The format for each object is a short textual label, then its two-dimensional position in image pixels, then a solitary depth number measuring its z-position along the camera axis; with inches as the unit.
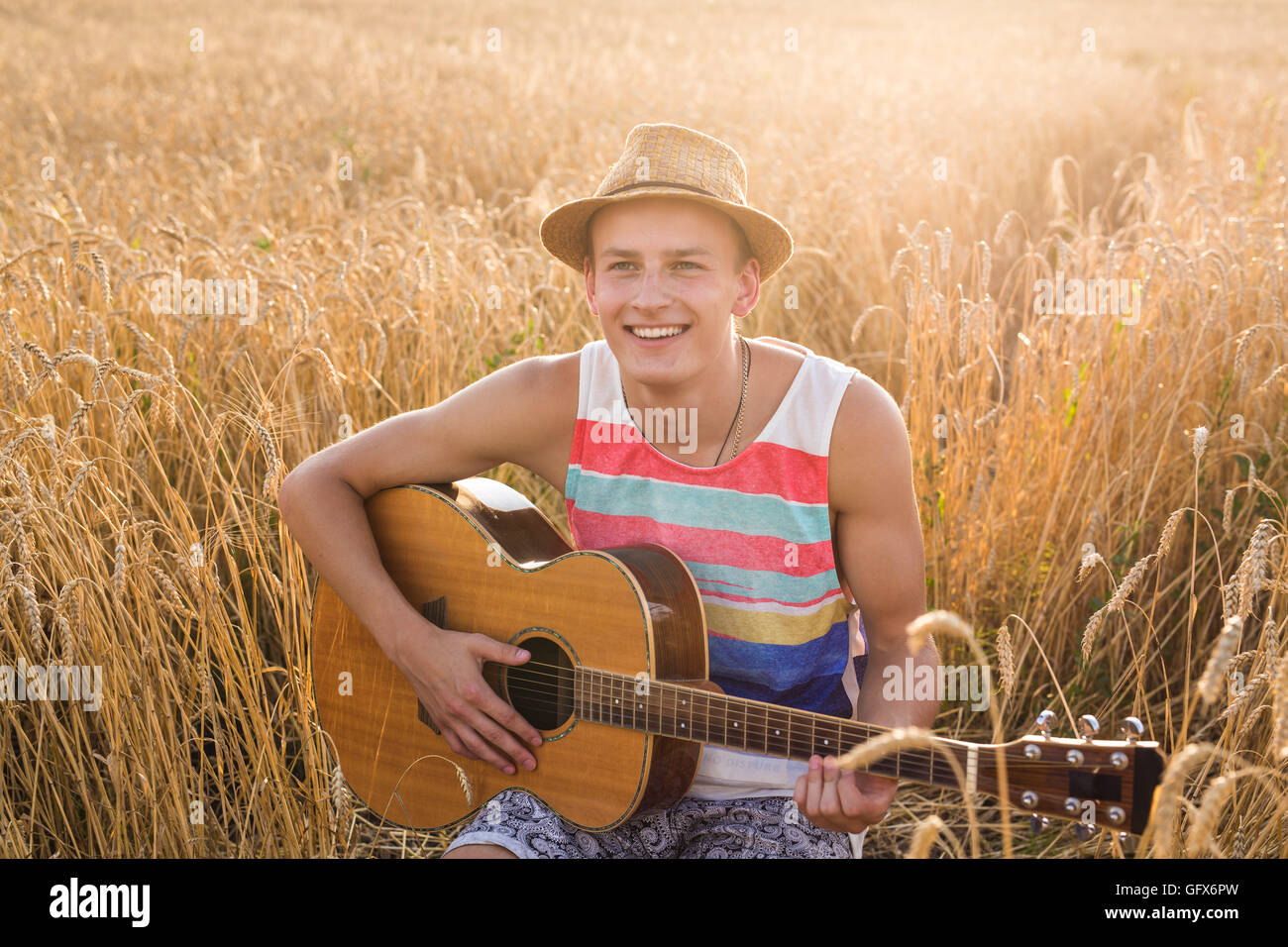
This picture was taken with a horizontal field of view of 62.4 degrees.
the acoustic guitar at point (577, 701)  59.6
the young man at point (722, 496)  77.7
